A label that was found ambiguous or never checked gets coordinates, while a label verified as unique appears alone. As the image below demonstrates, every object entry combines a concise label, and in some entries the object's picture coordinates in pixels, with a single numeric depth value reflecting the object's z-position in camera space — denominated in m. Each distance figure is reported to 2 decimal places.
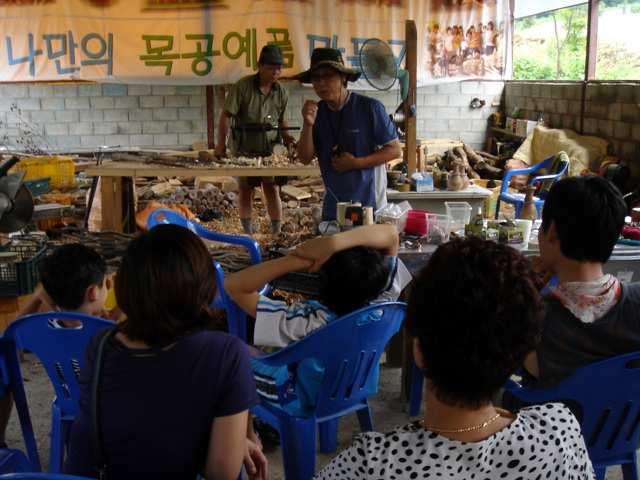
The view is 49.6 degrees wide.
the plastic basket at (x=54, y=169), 7.77
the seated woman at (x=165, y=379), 1.54
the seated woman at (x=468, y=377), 1.18
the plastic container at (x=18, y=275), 3.94
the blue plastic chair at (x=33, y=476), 1.23
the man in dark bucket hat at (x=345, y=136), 4.07
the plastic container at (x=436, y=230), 3.29
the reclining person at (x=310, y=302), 2.28
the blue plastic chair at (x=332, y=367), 2.19
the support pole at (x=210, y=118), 9.99
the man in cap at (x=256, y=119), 6.23
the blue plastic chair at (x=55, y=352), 2.22
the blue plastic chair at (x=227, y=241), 3.10
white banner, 9.07
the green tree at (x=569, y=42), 9.02
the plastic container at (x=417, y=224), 3.28
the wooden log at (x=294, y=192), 8.87
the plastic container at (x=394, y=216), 3.32
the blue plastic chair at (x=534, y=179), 5.98
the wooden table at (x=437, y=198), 4.92
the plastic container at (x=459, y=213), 3.54
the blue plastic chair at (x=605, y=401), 1.94
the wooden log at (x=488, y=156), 10.15
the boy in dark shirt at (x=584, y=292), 1.95
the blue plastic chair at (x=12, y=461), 1.89
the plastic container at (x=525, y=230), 3.18
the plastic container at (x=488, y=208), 4.50
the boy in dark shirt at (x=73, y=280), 2.64
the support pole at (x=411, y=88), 5.26
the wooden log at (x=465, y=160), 9.58
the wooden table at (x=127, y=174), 6.05
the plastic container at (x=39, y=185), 5.40
